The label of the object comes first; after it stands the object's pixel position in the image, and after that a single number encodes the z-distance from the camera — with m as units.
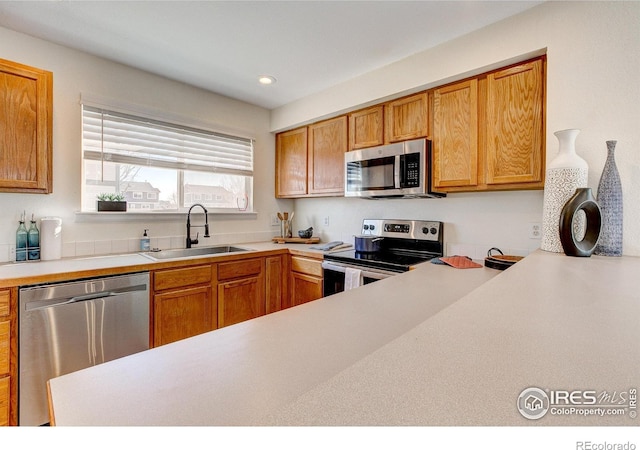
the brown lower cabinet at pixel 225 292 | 2.21
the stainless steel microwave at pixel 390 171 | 2.33
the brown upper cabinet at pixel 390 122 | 2.39
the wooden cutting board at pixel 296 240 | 3.30
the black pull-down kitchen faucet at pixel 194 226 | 2.83
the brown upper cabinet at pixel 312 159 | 2.99
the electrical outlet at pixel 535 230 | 2.11
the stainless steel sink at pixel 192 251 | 2.63
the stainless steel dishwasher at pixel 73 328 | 1.67
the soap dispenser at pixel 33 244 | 2.08
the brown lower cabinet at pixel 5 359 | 1.60
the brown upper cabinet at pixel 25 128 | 1.83
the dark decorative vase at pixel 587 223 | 1.31
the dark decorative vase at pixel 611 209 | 1.39
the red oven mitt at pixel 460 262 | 1.89
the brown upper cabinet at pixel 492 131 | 1.85
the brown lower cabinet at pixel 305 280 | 2.70
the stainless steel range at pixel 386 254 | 2.29
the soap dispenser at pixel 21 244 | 2.04
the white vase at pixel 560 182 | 1.45
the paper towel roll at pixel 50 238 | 2.11
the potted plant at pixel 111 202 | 2.39
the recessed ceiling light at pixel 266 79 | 2.70
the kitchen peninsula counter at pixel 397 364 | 0.34
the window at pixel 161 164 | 2.44
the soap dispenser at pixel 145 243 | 2.63
